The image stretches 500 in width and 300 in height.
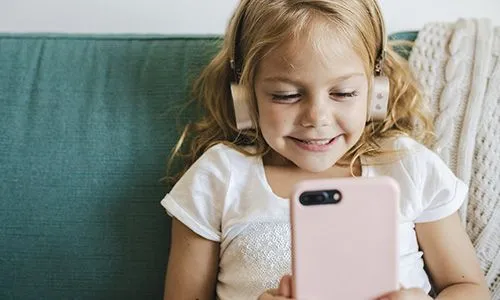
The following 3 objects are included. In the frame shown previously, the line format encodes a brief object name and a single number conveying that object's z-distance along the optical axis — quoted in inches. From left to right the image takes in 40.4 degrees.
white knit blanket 39.2
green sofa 41.8
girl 35.0
